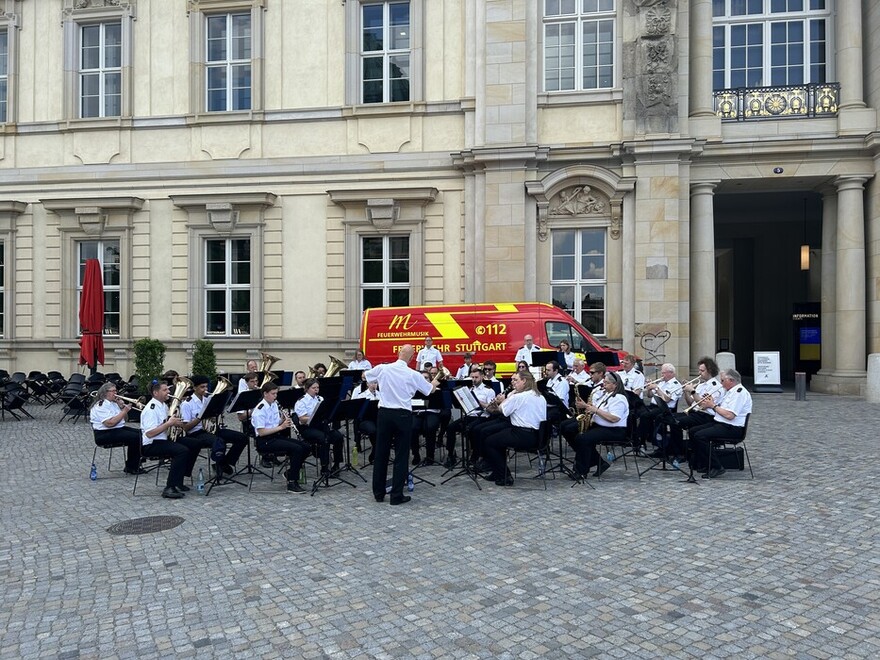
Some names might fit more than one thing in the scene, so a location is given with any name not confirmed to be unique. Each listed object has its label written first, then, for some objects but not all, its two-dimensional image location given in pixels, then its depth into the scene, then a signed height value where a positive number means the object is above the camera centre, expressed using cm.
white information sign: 1956 -115
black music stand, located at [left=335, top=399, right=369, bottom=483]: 910 -109
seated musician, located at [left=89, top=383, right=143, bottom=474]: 910 -133
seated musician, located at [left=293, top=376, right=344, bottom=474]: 881 -132
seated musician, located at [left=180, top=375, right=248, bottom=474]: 901 -140
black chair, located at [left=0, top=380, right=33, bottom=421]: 1502 -160
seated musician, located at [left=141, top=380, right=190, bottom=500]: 827 -141
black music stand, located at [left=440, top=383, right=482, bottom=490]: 912 -150
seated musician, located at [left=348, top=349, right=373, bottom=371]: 1465 -76
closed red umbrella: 1546 +18
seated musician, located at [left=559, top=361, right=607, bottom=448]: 929 -99
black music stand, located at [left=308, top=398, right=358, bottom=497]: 875 -119
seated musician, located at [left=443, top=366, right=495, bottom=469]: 966 -121
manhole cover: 677 -201
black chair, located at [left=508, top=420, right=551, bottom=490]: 869 -161
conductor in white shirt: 781 -100
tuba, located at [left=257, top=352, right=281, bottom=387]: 1335 -70
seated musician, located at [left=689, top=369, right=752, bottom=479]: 873 -118
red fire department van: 1608 -3
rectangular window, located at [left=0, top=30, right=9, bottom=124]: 2155 +800
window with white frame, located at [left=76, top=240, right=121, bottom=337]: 2081 +149
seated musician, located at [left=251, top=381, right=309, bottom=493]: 845 -137
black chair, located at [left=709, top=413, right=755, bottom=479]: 905 -168
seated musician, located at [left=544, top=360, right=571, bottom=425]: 969 -92
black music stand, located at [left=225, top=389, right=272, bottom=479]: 884 -96
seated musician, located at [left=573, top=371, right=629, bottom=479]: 875 -126
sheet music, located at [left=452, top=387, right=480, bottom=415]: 932 -98
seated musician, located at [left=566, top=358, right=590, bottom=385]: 1159 -82
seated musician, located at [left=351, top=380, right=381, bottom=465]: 917 -129
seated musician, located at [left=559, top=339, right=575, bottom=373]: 1332 -57
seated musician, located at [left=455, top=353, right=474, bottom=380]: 1352 -84
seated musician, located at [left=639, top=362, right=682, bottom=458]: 1027 -113
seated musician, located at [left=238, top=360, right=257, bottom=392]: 1062 -82
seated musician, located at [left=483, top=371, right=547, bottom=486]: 852 -120
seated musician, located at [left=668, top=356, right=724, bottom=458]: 978 -118
